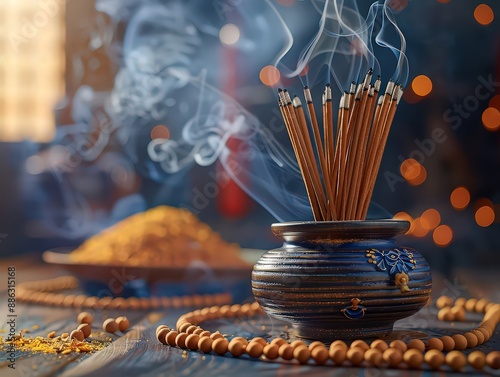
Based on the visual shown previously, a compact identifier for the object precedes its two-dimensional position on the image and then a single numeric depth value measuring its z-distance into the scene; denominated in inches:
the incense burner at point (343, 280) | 39.5
